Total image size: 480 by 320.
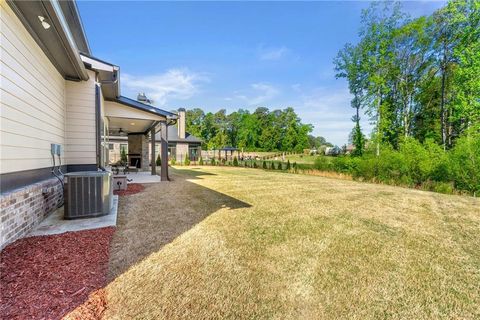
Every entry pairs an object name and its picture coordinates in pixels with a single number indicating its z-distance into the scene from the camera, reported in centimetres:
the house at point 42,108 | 265
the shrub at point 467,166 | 849
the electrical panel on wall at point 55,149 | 420
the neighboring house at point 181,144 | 2456
